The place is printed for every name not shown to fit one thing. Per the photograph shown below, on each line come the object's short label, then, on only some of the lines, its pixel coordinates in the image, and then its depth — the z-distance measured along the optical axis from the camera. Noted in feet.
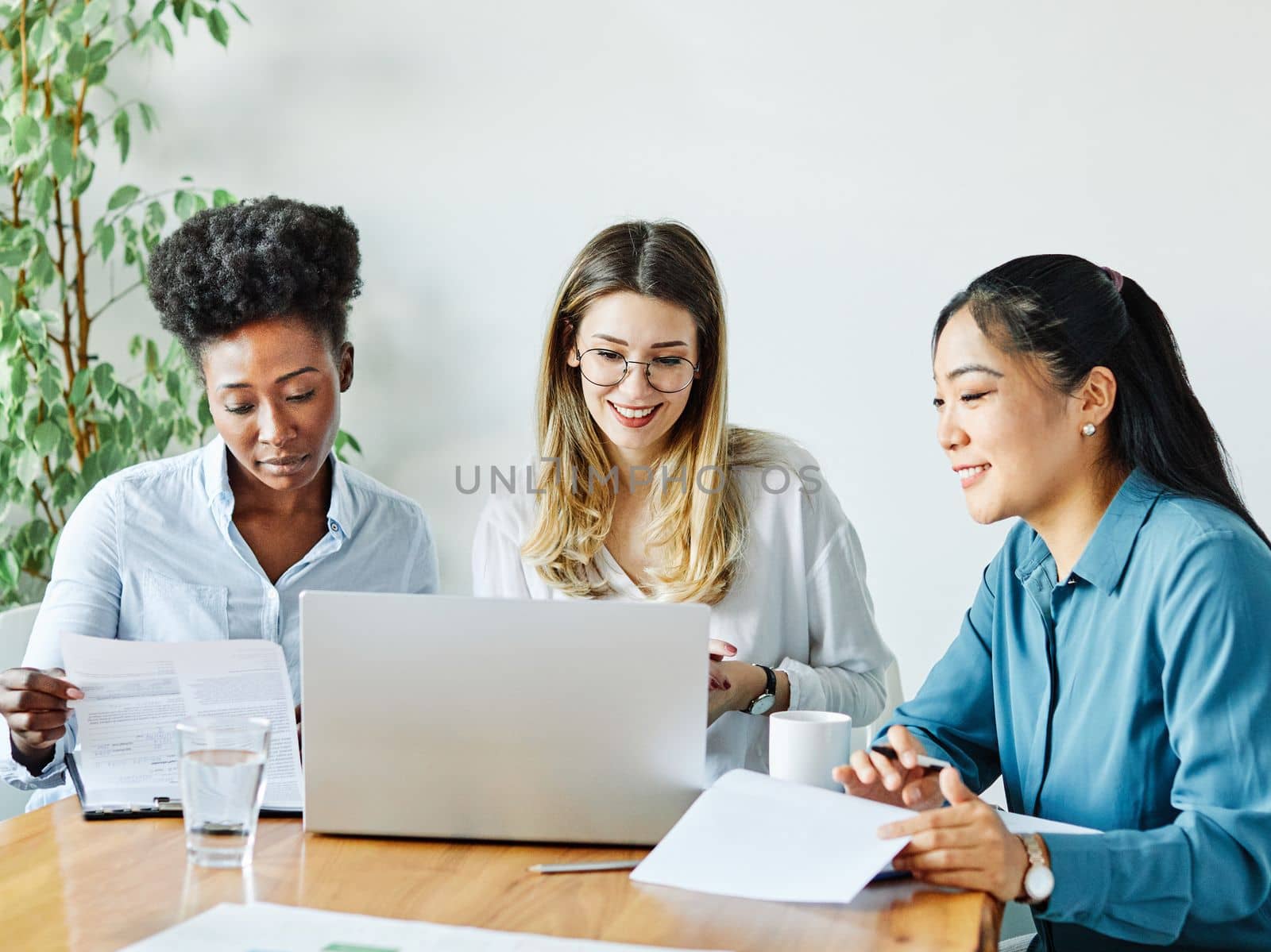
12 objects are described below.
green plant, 9.15
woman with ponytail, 3.95
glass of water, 3.78
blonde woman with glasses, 6.12
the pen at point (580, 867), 3.83
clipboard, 4.45
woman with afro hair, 5.72
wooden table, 3.35
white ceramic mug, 4.30
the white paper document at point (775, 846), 3.60
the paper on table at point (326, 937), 3.19
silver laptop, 3.92
